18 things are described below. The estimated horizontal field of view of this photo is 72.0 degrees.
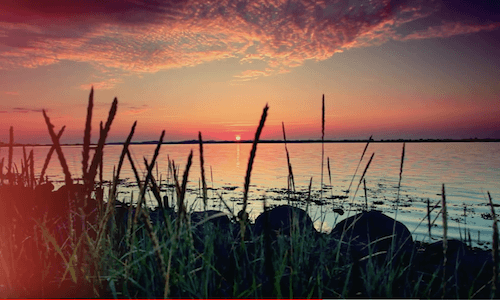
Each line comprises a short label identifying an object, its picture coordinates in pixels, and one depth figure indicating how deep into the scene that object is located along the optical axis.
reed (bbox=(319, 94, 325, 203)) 2.77
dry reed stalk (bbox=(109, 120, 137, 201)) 1.45
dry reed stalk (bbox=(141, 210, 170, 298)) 1.04
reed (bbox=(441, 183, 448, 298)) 1.38
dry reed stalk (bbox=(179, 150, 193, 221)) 1.31
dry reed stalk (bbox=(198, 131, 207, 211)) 1.68
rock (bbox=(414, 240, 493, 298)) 2.47
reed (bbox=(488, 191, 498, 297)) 1.32
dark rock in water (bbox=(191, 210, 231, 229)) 3.74
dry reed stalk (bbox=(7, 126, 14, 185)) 2.03
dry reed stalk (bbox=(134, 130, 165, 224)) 1.37
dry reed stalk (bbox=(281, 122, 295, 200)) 2.34
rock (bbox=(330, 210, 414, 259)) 4.06
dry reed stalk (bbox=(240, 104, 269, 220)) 1.32
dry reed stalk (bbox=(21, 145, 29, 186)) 2.24
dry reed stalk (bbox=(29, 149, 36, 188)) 2.14
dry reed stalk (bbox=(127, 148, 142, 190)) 1.52
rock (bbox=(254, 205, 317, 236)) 4.17
